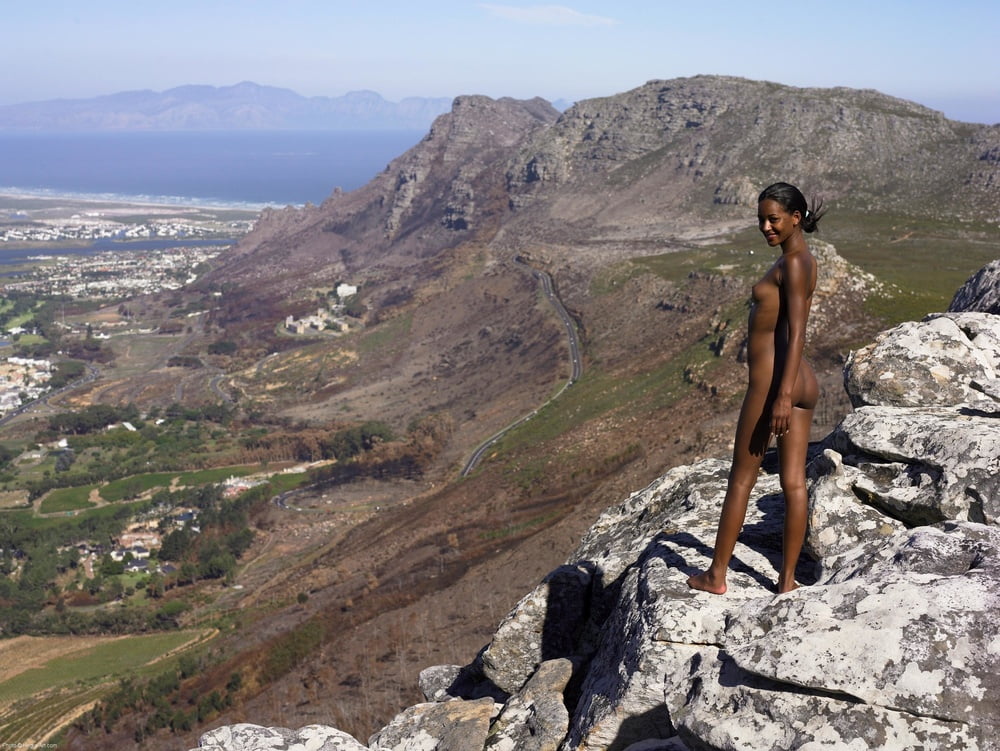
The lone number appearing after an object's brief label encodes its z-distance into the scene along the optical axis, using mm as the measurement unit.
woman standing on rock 7129
